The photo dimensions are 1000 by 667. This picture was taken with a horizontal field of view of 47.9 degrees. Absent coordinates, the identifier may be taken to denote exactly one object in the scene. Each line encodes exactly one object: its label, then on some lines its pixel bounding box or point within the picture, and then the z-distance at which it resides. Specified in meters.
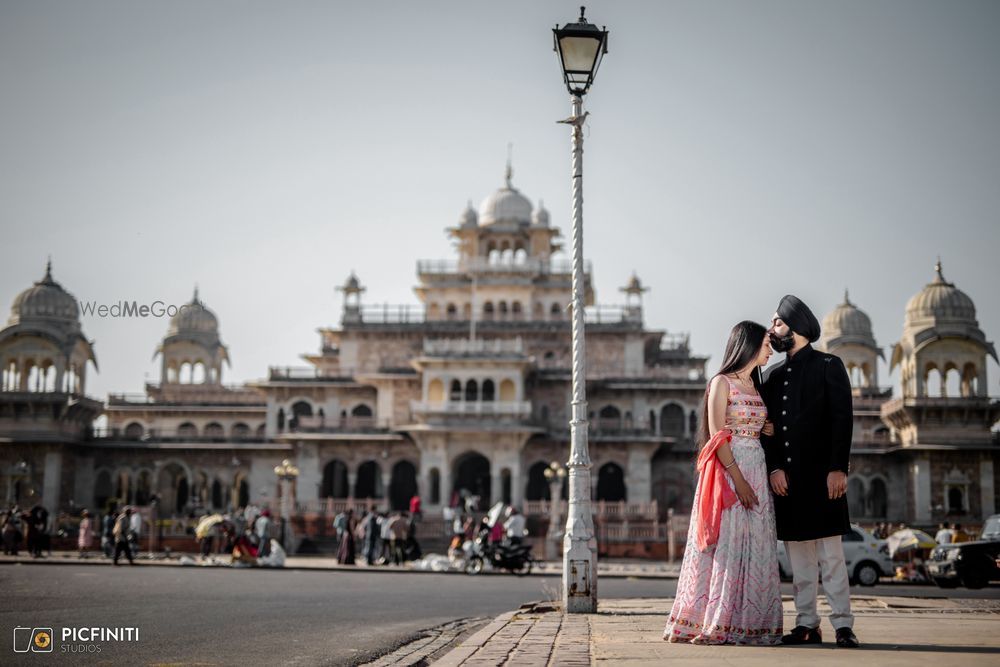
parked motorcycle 26.58
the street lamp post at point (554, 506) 35.12
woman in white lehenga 7.74
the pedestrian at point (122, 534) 27.81
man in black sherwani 7.86
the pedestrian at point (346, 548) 30.42
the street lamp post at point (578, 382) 11.54
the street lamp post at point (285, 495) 36.97
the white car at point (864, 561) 22.44
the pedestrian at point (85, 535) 34.03
